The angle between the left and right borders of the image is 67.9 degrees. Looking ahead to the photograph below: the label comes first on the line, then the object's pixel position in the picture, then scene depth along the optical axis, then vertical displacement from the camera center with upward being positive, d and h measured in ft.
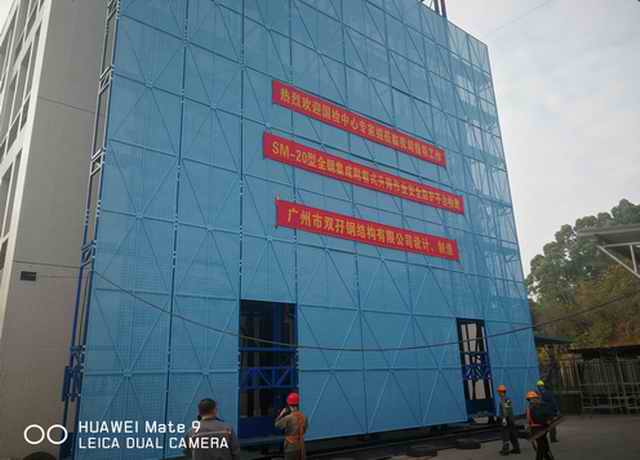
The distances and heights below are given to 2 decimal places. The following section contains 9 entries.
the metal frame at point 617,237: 43.61 +11.03
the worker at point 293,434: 21.99 -3.06
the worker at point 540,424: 25.76 -3.63
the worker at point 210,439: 12.98 -1.88
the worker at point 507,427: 36.19 -5.18
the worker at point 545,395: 37.11 -2.95
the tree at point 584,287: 107.04 +17.02
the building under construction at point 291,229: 31.68 +11.38
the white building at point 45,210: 31.81 +12.06
